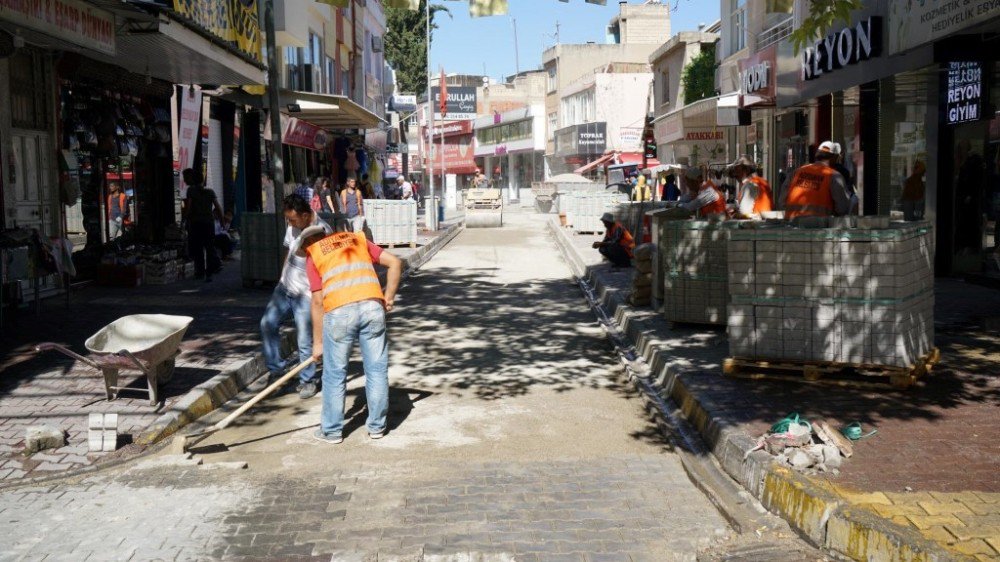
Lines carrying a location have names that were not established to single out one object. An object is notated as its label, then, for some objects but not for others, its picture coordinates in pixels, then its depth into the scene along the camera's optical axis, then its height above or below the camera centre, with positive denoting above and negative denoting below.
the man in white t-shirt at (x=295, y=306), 8.16 -0.85
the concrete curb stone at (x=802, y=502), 4.45 -1.52
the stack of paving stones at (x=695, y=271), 10.27 -0.74
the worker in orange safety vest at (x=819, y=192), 10.12 +0.04
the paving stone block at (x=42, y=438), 6.51 -1.47
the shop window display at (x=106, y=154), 14.84 +0.83
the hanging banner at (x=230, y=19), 13.22 +2.65
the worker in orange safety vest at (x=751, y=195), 11.88 +0.03
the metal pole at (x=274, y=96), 12.76 +1.38
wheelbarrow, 7.52 -1.05
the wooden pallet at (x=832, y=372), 7.45 -1.33
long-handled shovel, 6.59 -1.48
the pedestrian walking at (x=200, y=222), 15.34 -0.24
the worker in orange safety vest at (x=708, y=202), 12.41 -0.05
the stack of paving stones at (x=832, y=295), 7.40 -0.74
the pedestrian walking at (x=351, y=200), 23.23 +0.08
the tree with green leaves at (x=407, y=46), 61.00 +9.45
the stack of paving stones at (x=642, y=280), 12.66 -1.01
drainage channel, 4.82 -1.66
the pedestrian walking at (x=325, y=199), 24.00 +0.12
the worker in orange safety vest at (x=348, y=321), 6.92 -0.79
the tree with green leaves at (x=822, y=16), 9.41 +1.70
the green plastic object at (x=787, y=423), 6.20 -1.37
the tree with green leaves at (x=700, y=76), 38.12 +4.61
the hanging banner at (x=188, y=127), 18.20 +1.42
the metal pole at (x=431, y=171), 33.41 +1.13
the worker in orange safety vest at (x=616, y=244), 18.48 -0.81
